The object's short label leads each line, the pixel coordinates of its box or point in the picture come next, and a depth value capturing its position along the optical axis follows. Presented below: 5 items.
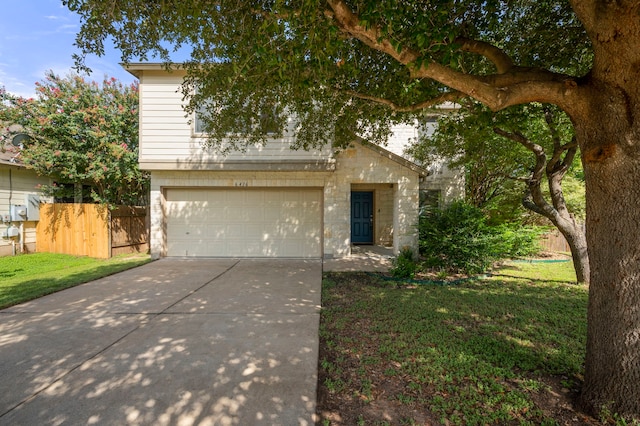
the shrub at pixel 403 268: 7.13
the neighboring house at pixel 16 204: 9.55
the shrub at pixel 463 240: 7.35
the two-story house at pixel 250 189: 8.87
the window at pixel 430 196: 10.97
